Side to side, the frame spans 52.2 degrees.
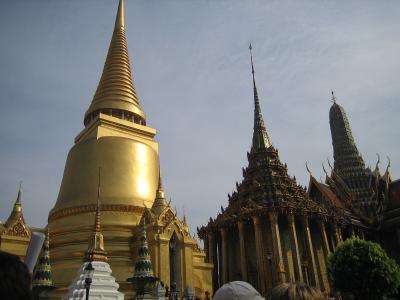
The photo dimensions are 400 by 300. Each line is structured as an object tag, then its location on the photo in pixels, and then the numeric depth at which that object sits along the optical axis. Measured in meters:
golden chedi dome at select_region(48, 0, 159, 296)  20.44
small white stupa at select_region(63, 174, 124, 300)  13.34
